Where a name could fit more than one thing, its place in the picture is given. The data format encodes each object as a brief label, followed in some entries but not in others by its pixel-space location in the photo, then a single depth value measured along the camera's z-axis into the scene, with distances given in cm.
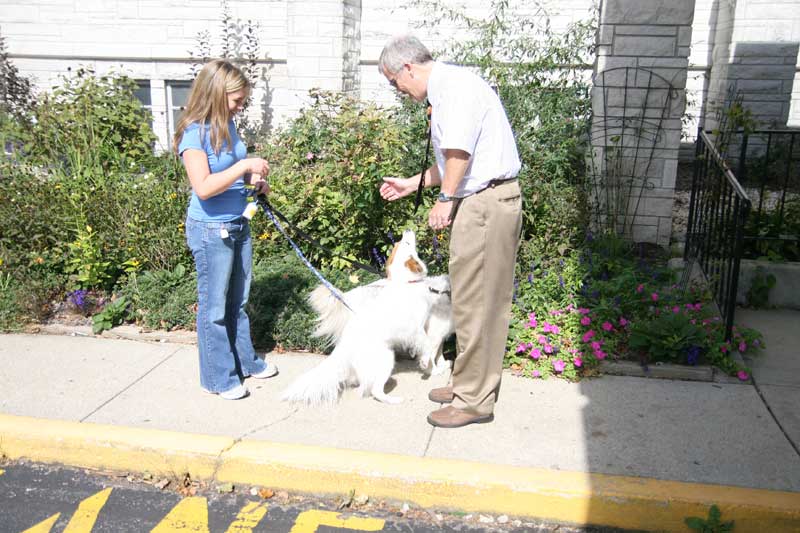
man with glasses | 349
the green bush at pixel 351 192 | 574
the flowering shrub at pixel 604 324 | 459
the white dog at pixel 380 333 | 419
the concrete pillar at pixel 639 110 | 633
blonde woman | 384
